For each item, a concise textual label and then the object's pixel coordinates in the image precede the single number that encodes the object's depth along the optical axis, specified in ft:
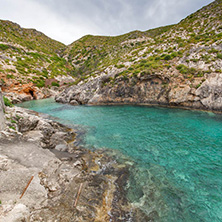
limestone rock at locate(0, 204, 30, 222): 10.84
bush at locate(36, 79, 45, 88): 142.64
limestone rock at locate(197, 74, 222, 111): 56.72
